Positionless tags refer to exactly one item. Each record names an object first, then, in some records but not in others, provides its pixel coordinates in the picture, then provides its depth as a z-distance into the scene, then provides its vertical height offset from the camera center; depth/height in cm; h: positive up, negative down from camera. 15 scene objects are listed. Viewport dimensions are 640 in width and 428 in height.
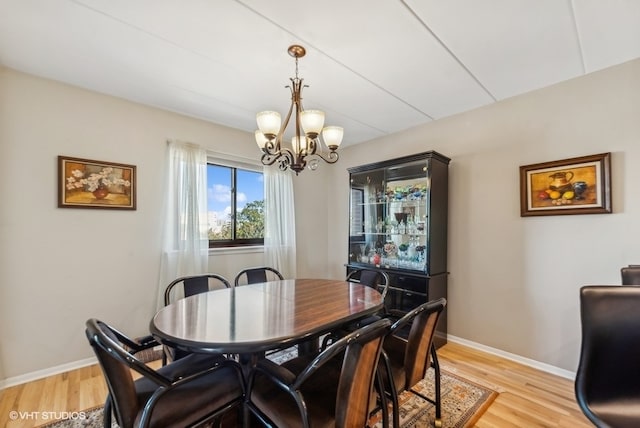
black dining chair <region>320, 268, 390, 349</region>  204 -75
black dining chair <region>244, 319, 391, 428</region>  113 -80
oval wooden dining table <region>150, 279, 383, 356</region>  133 -58
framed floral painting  247 +32
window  349 +15
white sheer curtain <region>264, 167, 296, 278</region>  372 -7
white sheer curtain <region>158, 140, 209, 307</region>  298 +0
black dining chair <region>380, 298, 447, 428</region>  143 -77
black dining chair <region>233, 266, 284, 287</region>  285 -59
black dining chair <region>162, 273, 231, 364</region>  236 -59
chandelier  190 +59
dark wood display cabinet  299 -11
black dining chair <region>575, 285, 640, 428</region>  122 -61
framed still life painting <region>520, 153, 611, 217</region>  223 +24
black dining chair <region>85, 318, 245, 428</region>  109 -82
